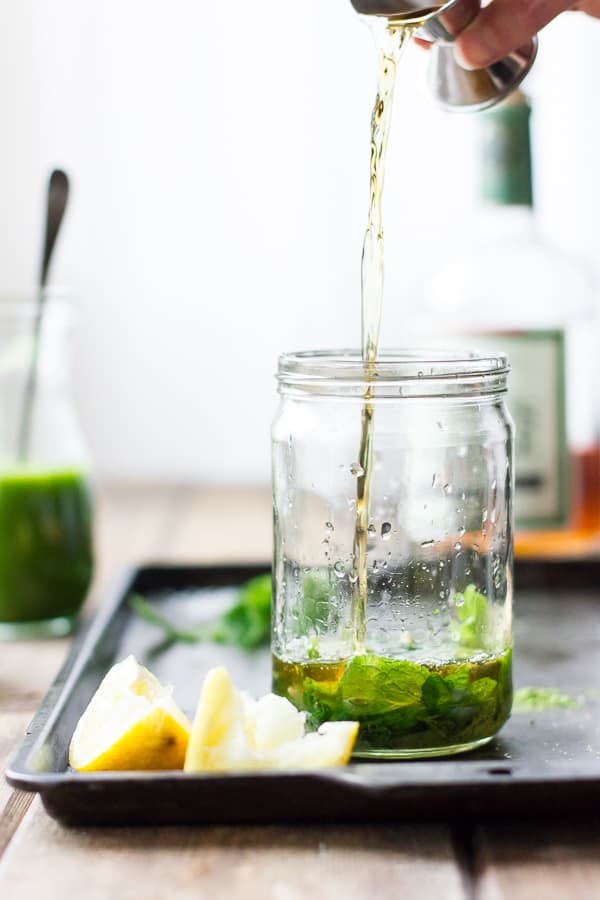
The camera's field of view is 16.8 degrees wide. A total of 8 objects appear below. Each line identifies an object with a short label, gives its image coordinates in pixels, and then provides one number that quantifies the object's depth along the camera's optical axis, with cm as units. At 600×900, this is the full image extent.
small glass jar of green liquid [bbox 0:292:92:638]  91
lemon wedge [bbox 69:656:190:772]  66
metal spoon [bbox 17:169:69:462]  87
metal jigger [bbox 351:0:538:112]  80
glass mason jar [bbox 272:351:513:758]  70
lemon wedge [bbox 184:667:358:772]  65
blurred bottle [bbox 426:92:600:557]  105
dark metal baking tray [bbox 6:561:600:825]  63
